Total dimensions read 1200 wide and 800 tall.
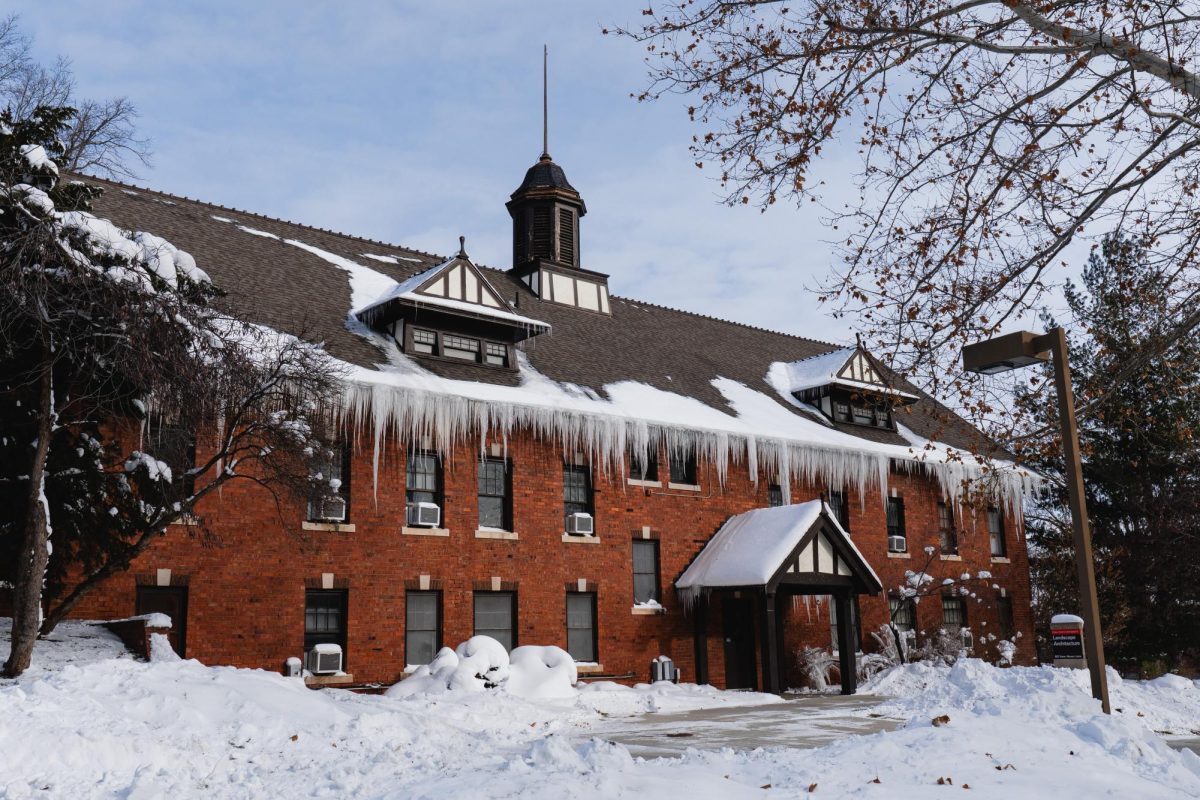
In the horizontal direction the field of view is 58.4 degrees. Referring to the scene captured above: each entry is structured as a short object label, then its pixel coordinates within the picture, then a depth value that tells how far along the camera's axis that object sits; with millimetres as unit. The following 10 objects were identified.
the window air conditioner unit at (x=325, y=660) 18469
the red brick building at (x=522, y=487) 18688
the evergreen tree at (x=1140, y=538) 32062
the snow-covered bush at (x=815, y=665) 24469
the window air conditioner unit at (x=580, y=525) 22469
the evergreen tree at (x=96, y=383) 11953
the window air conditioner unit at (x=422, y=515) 20250
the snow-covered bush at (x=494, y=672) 17312
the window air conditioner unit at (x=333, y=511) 16969
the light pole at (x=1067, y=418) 10492
